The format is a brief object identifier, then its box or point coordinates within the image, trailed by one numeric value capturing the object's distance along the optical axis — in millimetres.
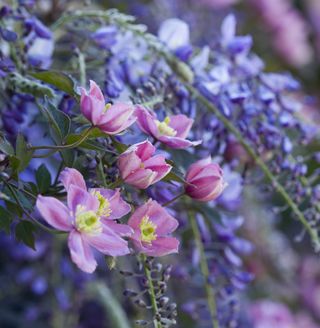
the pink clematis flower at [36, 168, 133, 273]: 744
